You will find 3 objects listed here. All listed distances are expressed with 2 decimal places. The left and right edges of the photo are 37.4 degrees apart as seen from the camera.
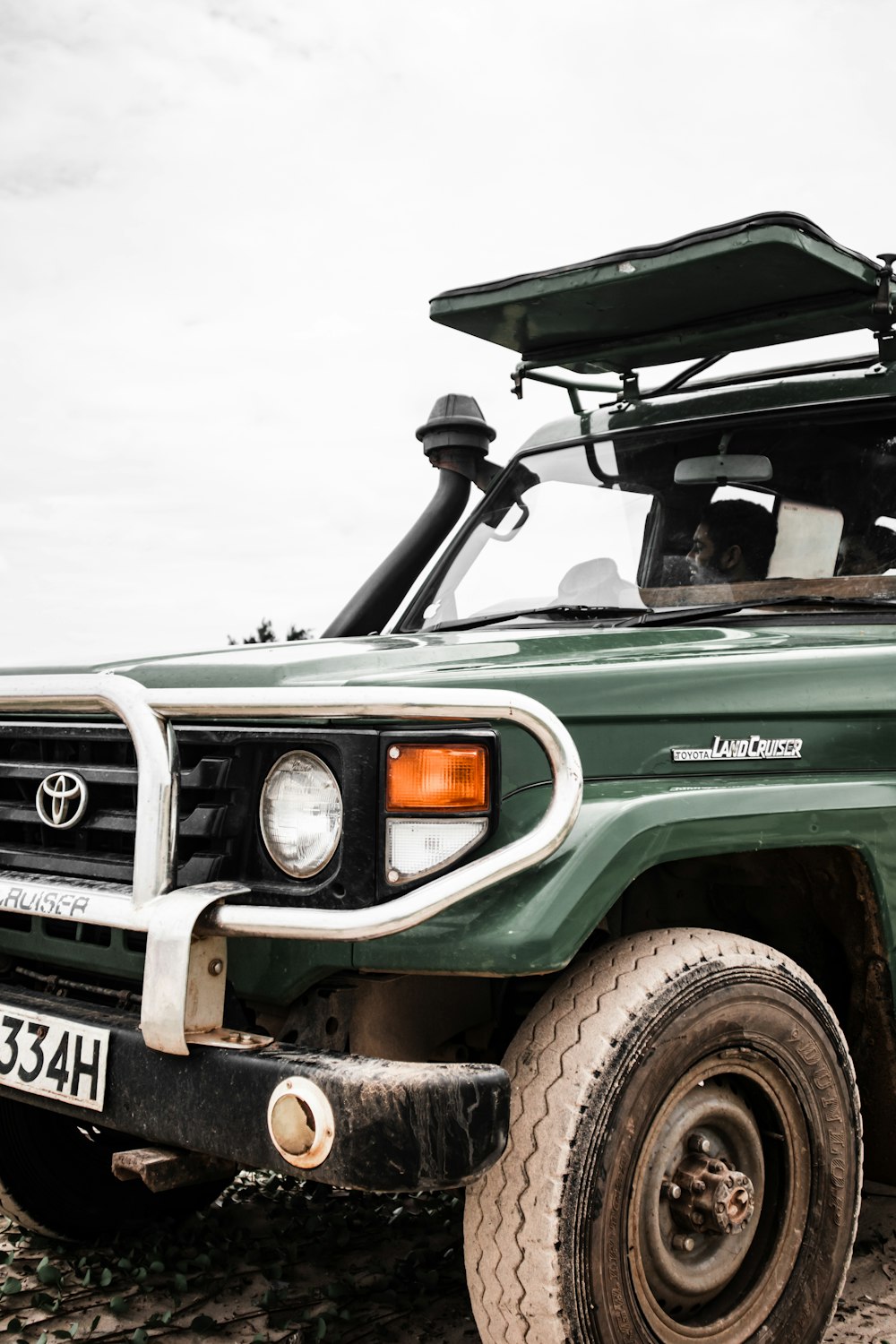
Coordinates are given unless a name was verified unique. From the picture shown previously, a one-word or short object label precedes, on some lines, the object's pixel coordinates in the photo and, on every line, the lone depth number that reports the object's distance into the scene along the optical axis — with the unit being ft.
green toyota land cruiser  7.18
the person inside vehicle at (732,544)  11.41
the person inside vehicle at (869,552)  11.09
